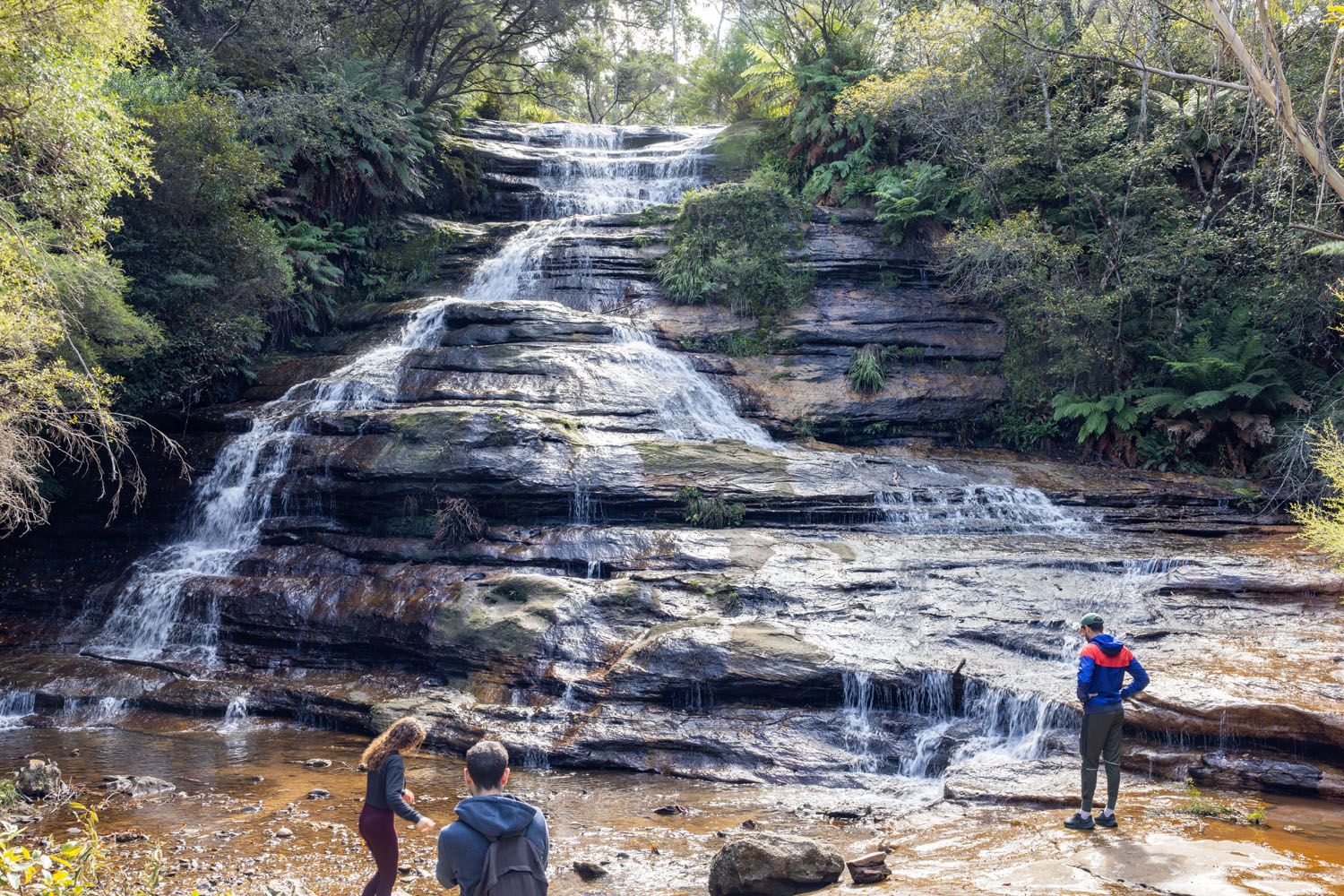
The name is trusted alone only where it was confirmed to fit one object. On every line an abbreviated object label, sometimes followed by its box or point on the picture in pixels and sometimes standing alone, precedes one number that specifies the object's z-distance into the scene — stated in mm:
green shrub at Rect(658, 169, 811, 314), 19016
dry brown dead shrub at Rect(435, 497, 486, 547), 12852
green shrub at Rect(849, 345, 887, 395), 17234
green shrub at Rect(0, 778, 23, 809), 7415
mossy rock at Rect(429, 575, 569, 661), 10852
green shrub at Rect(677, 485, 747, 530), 13195
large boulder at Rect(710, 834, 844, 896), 5793
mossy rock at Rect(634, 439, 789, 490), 13750
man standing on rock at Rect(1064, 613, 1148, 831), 6684
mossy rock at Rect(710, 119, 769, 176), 23469
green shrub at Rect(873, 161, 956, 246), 19047
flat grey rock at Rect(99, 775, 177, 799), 8250
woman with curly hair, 5117
